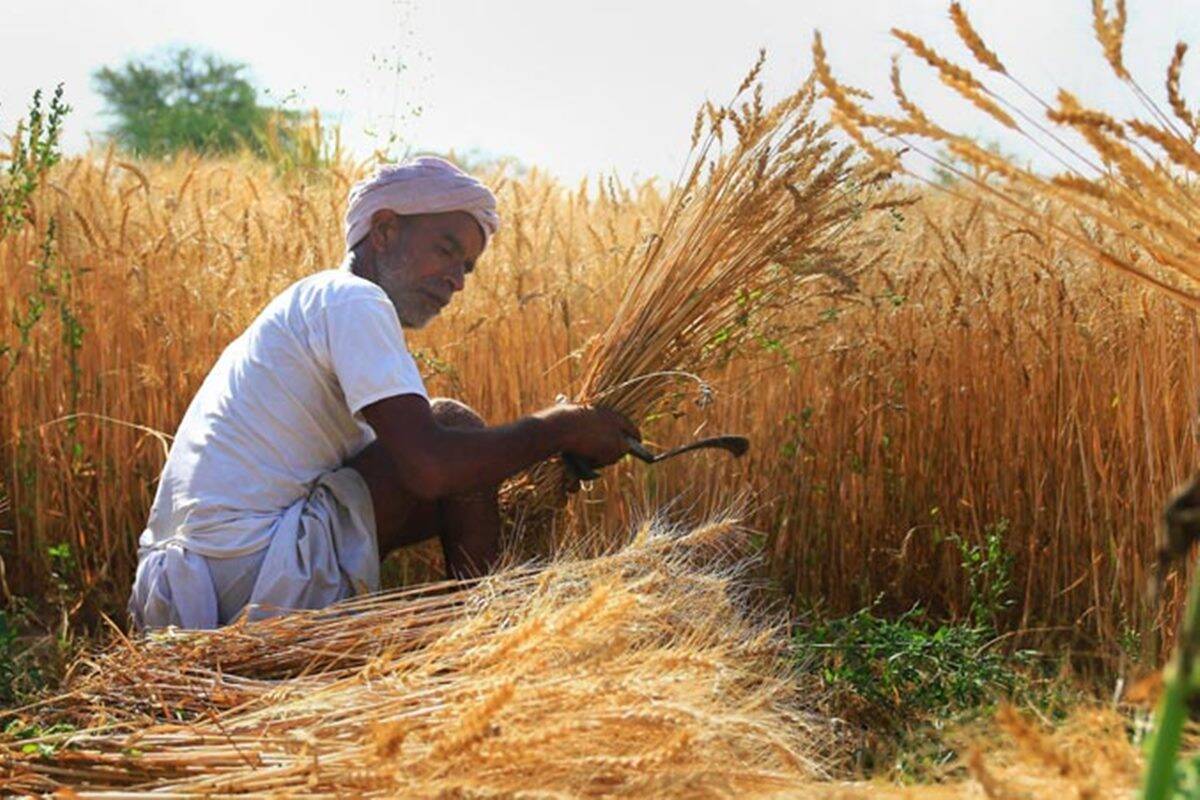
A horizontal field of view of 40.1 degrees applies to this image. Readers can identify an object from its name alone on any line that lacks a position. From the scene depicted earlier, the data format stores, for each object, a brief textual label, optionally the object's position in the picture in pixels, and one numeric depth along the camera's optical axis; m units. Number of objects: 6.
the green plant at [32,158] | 3.50
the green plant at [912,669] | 2.71
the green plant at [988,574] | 3.12
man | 2.71
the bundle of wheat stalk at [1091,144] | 1.53
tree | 24.89
